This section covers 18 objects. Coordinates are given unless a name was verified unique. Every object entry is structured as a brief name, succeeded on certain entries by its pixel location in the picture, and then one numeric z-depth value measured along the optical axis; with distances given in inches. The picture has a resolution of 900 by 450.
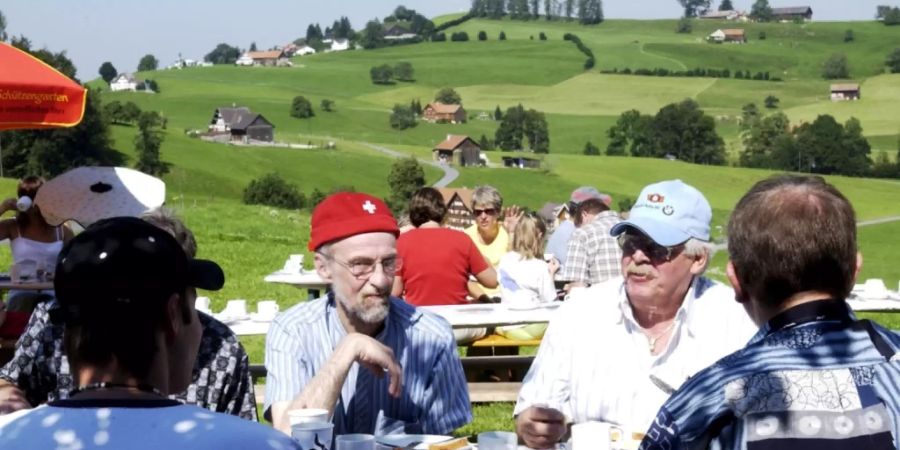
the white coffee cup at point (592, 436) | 123.1
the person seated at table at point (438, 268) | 305.9
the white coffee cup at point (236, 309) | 286.4
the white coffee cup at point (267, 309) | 283.6
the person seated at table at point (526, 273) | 314.8
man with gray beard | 142.9
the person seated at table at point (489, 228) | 361.7
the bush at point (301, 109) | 3630.2
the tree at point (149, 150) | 2422.5
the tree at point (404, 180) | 2470.5
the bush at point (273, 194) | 2421.3
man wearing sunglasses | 149.0
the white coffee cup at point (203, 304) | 255.8
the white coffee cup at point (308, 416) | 116.7
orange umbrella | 260.5
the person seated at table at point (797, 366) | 81.7
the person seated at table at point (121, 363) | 71.7
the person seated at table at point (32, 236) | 337.4
